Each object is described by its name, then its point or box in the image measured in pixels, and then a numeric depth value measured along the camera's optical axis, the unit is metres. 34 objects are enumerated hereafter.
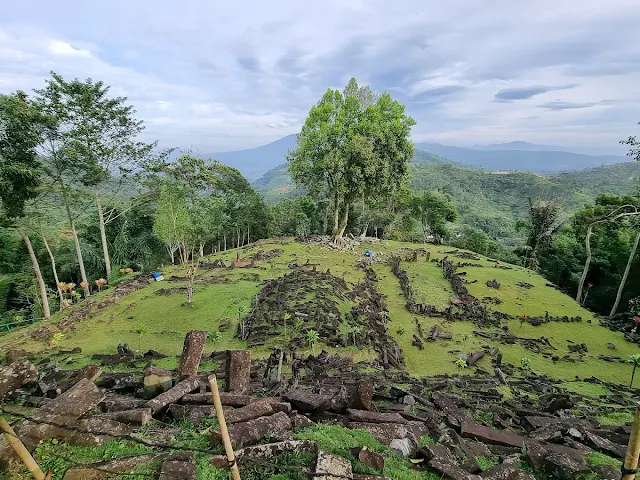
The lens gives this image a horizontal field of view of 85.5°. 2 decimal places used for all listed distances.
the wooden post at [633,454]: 3.19
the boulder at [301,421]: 5.52
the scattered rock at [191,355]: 7.27
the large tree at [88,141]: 18.44
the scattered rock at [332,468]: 4.01
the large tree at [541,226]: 30.80
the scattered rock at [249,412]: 5.32
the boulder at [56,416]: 4.42
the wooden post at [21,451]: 3.24
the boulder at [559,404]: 8.36
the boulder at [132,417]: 5.29
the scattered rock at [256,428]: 4.80
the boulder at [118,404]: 5.77
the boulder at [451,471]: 4.52
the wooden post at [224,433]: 3.59
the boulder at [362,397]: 6.62
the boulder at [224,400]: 6.08
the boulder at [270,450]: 4.42
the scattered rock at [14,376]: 6.05
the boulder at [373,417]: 6.07
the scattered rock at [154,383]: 6.79
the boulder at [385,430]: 5.49
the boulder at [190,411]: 5.60
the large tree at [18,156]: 15.07
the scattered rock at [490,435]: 6.07
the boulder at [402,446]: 5.15
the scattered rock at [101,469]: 3.92
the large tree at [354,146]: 26.44
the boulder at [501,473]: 4.69
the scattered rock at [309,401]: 6.21
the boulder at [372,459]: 4.47
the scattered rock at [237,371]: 7.16
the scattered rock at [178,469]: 3.95
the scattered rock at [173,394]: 5.76
